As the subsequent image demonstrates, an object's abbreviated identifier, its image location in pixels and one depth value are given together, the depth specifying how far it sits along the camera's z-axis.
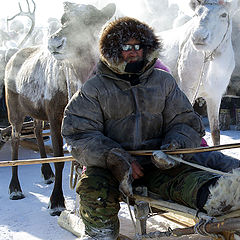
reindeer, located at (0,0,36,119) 7.39
